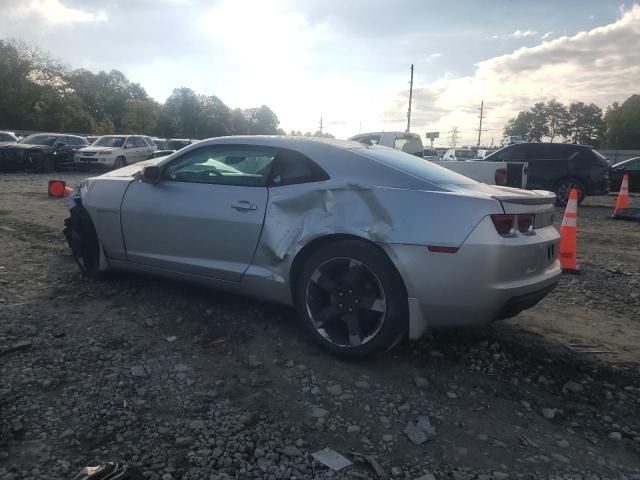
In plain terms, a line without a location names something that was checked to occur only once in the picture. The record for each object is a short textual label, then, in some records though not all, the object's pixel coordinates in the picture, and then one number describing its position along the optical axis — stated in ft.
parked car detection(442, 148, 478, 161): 94.27
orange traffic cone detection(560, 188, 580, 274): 18.48
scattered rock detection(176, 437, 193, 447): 7.75
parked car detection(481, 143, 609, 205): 40.73
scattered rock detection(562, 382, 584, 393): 9.99
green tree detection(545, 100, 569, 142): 315.17
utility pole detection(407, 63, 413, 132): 184.81
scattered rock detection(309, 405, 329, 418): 8.73
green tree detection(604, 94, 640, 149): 225.35
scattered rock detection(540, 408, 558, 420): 9.04
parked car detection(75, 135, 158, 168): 66.95
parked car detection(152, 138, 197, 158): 83.20
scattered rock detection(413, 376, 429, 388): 9.91
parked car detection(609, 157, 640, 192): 51.67
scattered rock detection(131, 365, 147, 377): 9.85
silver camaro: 9.70
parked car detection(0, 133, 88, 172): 62.34
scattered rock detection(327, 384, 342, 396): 9.50
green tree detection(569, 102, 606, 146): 300.81
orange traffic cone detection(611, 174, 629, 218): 36.27
